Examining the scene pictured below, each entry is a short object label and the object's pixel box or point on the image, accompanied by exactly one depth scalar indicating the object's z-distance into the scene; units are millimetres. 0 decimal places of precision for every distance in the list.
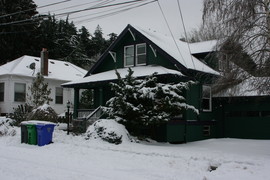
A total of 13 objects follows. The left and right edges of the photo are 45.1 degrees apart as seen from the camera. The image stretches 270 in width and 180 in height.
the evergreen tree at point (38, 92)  23547
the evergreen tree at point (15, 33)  39219
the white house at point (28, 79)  27703
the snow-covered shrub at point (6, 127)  18238
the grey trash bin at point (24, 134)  15688
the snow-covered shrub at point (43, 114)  19078
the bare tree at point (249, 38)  12312
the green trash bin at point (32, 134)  15273
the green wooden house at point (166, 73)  18438
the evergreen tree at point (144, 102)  15742
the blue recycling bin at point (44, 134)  15023
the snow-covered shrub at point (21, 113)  21148
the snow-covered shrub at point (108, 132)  15172
